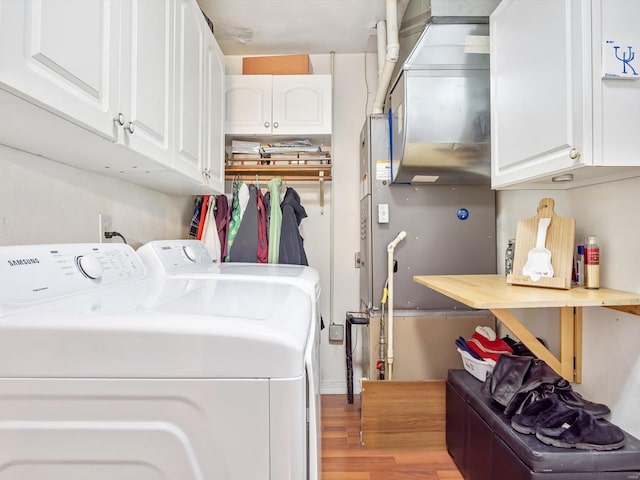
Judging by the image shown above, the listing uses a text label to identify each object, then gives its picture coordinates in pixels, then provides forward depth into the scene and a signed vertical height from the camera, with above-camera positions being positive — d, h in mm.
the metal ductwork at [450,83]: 1784 +808
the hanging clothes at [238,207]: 2205 +215
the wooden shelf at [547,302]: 1110 -189
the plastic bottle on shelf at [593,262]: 1255 -73
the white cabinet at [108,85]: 687 +397
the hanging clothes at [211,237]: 2170 +25
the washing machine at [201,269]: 1098 -114
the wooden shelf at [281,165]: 2305 +496
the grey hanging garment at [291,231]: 2189 +65
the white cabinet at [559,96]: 985 +462
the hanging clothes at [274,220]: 2178 +134
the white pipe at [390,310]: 1991 -393
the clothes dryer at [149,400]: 526 -239
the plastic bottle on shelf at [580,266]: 1328 -93
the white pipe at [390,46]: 1950 +1103
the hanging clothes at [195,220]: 2242 +134
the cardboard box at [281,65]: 2418 +1206
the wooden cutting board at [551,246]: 1299 -14
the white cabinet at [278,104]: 2334 +906
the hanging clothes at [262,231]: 2160 +63
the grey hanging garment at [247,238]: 2125 +19
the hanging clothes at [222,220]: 2191 +132
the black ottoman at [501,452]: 1060 -692
